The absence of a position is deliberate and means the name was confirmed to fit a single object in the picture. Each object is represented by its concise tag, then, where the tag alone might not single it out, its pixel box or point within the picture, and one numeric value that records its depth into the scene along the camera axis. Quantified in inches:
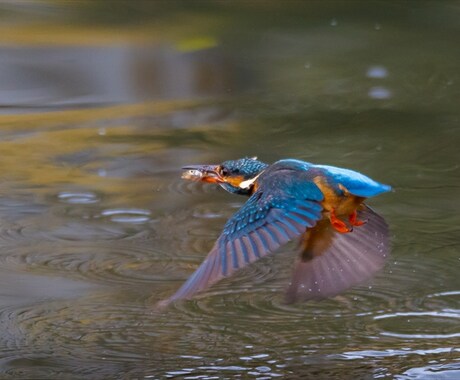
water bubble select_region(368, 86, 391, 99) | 527.8
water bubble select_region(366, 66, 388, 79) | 556.2
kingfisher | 238.8
